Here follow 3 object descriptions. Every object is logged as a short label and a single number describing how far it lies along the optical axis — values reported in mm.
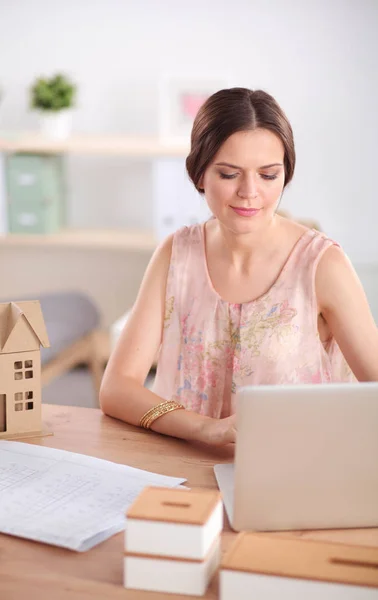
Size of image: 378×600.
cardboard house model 1604
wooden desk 1124
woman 1744
